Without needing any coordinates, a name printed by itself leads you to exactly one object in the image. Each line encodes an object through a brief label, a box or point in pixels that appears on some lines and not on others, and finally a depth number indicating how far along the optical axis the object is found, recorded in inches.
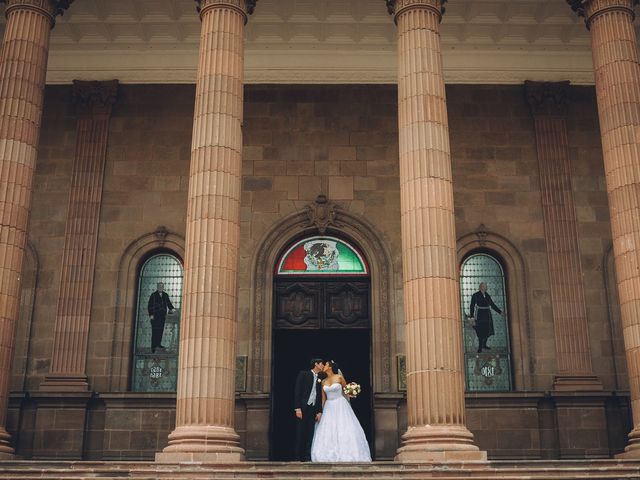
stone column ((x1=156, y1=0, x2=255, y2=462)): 605.9
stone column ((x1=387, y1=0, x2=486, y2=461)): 603.5
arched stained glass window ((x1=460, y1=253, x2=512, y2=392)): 874.1
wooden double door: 888.9
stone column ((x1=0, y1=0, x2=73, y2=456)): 670.5
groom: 747.4
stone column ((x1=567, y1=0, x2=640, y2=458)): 657.6
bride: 690.8
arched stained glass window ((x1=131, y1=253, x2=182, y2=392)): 872.9
